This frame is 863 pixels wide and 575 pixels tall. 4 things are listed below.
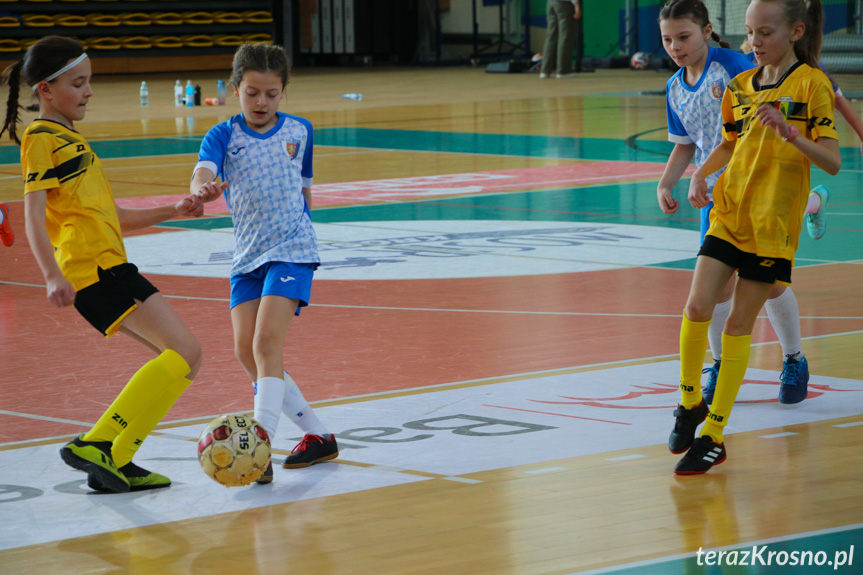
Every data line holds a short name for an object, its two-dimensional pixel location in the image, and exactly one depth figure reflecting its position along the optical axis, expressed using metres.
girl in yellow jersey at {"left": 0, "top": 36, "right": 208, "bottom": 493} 9.38
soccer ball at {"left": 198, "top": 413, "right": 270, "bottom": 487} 9.27
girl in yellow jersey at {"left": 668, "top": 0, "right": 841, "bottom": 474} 9.87
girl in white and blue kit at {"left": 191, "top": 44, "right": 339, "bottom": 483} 9.97
